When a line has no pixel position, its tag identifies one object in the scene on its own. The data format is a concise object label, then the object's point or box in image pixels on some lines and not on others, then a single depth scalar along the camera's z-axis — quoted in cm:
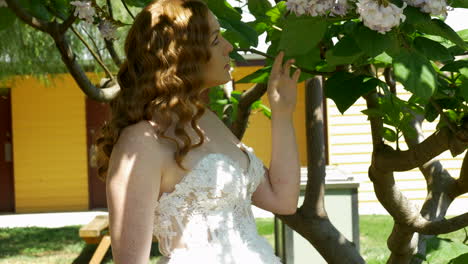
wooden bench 850
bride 267
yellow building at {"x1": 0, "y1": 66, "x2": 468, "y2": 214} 1659
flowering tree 219
